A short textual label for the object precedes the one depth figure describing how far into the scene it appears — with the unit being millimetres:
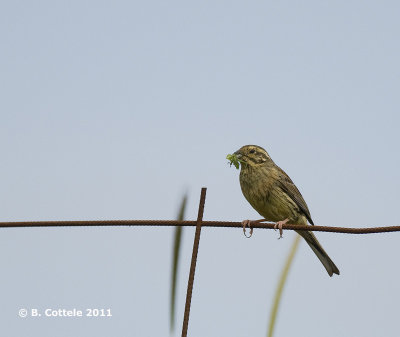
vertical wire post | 5738
